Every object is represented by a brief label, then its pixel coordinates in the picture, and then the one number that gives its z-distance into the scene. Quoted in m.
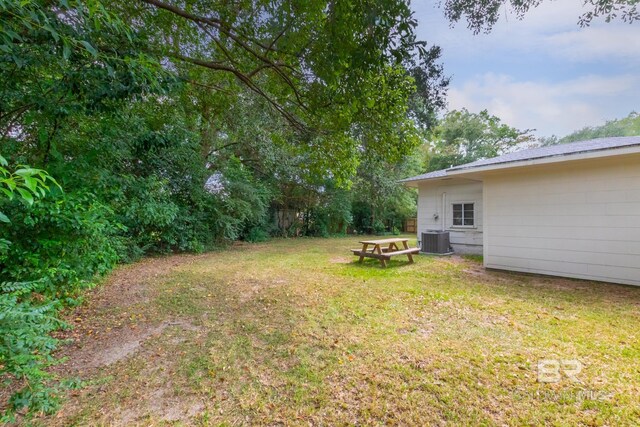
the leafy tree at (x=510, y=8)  3.75
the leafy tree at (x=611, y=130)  20.94
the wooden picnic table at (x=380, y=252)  6.52
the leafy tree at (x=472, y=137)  18.22
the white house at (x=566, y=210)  4.70
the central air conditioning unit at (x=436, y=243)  8.55
